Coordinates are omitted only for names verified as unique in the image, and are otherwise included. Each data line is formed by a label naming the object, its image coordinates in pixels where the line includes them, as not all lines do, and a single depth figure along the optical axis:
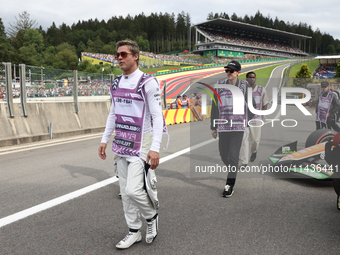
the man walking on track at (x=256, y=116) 6.95
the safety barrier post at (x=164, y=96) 20.34
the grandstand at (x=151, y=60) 66.43
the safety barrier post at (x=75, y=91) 11.59
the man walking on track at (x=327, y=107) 7.57
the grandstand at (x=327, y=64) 87.99
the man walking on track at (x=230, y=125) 4.77
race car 5.08
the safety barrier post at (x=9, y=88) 9.27
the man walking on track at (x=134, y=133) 3.01
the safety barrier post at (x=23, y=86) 9.63
